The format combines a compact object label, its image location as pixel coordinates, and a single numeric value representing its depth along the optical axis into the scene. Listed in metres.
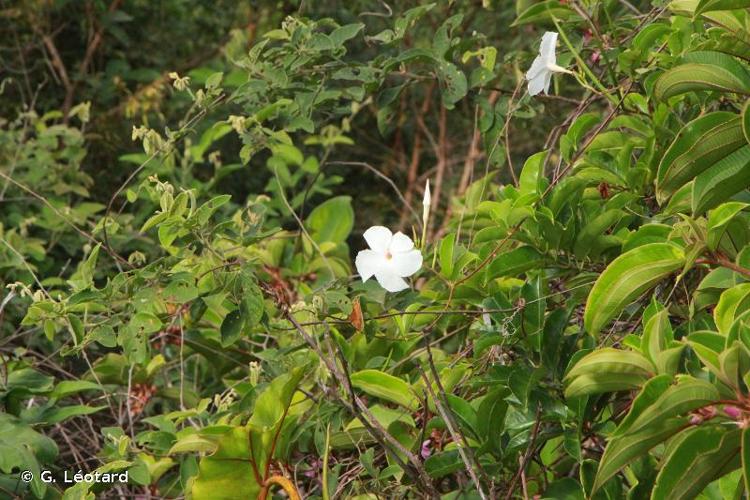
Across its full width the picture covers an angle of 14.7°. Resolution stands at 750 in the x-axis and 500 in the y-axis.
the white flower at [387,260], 2.63
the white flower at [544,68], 2.65
